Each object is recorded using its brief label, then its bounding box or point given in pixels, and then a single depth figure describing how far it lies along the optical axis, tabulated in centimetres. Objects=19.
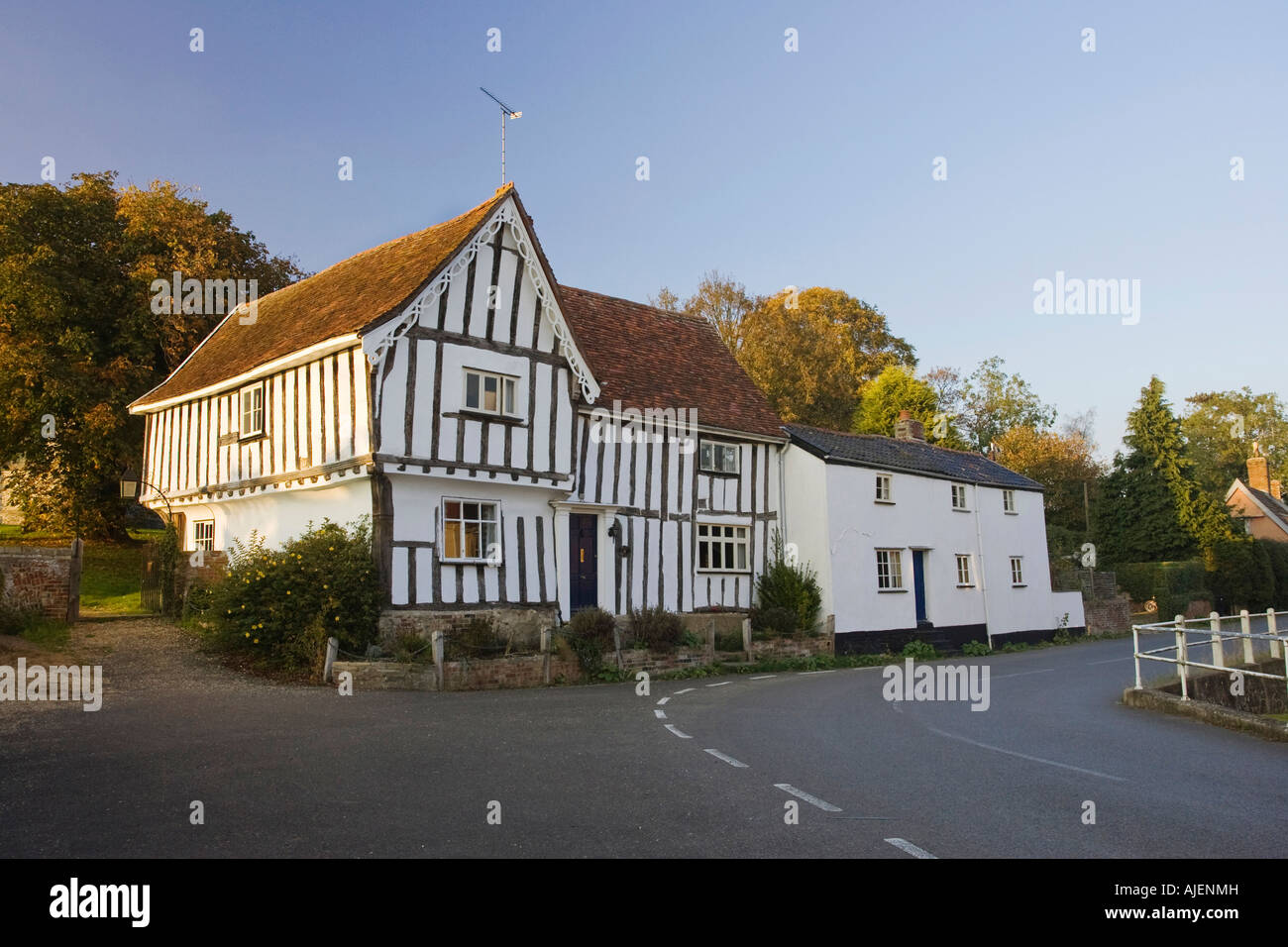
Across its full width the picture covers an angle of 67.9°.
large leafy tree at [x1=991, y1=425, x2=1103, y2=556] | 4588
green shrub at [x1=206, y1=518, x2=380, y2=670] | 1552
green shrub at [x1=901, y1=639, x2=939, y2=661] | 2467
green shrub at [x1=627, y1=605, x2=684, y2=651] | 1870
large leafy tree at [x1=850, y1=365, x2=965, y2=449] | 4109
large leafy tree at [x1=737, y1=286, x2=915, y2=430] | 4156
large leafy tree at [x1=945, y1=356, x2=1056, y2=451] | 5056
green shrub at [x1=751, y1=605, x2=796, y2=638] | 2219
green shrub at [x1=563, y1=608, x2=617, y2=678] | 1711
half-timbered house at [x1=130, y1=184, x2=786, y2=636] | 1716
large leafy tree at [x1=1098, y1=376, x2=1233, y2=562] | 4053
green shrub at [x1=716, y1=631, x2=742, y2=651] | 2056
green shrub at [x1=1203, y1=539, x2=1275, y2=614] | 3978
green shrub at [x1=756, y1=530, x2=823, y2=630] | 2289
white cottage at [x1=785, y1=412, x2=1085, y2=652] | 2392
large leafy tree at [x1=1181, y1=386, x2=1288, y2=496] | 6738
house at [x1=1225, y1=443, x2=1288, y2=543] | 5362
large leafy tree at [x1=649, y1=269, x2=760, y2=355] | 4394
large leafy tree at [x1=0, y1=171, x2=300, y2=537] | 2612
